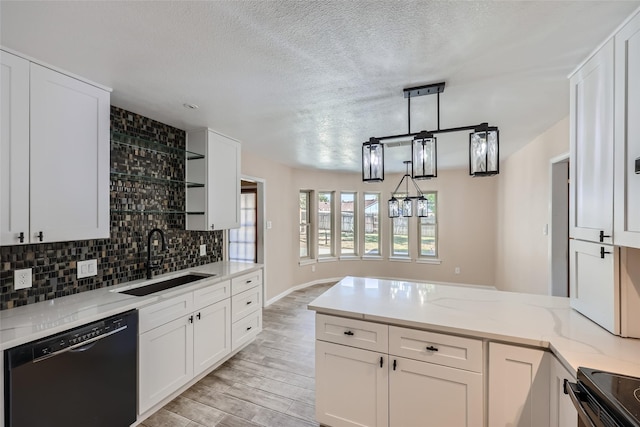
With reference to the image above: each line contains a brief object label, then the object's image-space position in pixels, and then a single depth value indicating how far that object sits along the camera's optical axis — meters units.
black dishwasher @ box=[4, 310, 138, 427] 1.33
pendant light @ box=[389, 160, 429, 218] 3.86
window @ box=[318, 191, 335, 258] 5.98
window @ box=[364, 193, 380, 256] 6.14
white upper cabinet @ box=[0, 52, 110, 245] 1.50
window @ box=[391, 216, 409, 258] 5.93
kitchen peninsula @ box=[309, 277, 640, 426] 1.32
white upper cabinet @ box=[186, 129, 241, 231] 2.86
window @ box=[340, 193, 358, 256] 6.16
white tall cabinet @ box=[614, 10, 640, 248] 1.17
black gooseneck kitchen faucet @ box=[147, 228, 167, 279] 2.41
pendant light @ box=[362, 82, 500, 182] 1.49
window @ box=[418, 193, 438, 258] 5.70
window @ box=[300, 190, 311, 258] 5.72
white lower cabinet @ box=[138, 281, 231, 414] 1.94
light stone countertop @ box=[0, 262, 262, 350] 1.38
